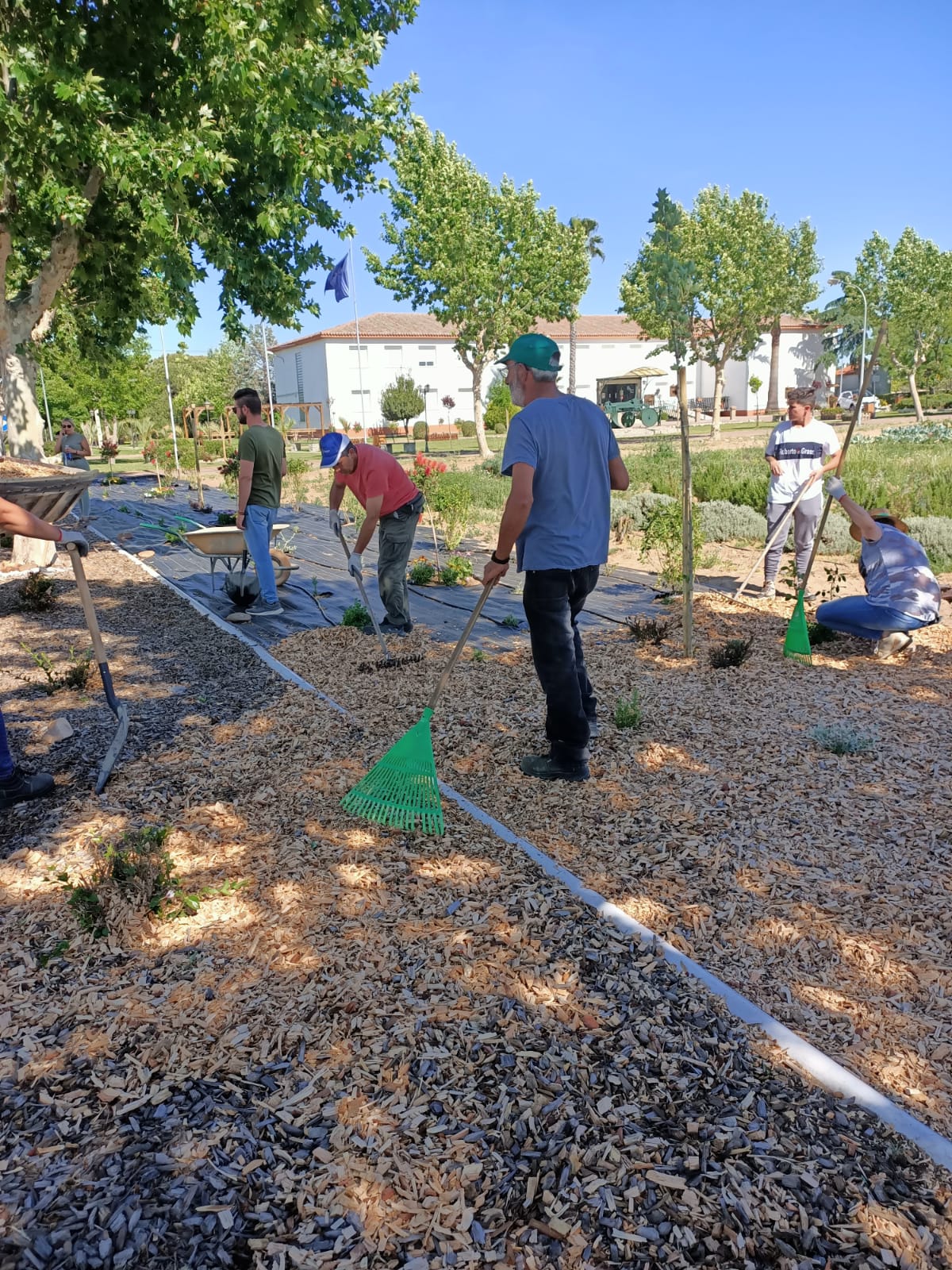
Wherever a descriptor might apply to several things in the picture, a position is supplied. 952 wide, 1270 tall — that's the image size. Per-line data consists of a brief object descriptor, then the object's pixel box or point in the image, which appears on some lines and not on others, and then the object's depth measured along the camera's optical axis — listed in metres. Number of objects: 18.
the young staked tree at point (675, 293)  5.11
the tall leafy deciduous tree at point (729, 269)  39.00
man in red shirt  5.88
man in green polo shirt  7.05
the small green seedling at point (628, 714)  4.50
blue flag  16.58
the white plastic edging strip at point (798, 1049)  2.00
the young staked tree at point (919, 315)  43.00
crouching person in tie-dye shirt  5.58
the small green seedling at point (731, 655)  5.56
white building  57.09
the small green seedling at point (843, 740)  4.19
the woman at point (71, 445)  14.90
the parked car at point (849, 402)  50.06
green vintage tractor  43.20
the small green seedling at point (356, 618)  6.76
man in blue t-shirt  3.51
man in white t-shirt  7.00
